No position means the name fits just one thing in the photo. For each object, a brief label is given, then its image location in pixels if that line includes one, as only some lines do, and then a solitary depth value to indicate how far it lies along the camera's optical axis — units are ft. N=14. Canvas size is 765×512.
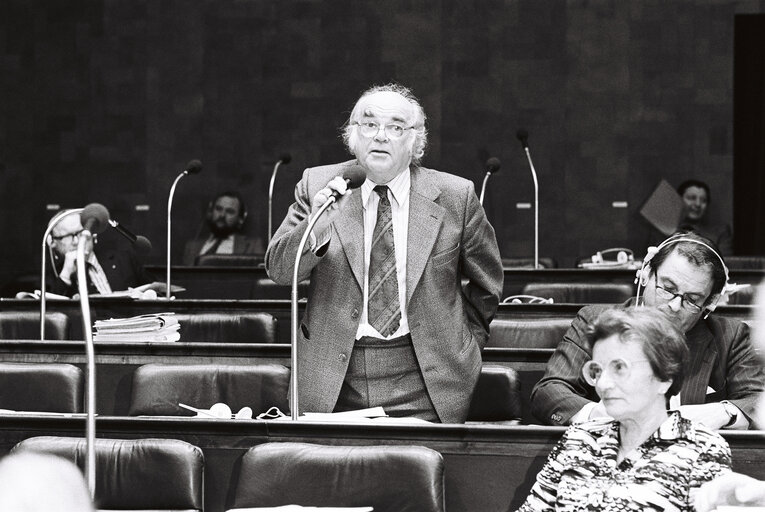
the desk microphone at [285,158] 52.03
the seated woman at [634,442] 14.11
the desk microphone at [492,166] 43.86
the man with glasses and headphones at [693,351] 18.39
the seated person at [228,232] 53.06
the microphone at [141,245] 20.34
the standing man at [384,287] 20.24
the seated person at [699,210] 51.78
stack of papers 27.32
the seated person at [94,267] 40.27
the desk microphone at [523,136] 48.06
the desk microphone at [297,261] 18.31
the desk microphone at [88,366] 15.05
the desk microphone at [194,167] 43.19
